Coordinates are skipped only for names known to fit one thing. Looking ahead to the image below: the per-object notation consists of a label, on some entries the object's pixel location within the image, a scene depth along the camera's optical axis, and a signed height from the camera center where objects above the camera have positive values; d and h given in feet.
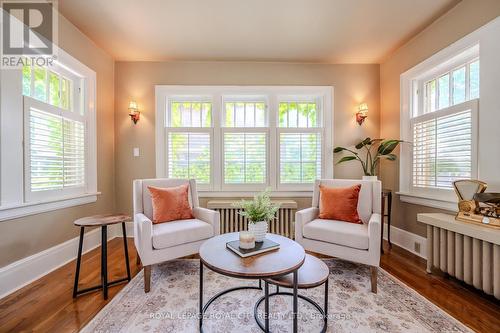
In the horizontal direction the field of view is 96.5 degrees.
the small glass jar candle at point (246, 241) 5.00 -1.71
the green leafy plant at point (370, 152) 9.00 +0.60
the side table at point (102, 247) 5.73 -2.14
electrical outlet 8.56 -3.15
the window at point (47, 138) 6.11 +0.86
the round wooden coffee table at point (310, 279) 4.41 -2.34
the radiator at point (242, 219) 9.87 -2.41
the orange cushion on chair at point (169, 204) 7.48 -1.36
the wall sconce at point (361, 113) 10.36 +2.46
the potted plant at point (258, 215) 5.40 -1.21
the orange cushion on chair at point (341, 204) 7.57 -1.36
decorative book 4.77 -1.87
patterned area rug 4.78 -3.46
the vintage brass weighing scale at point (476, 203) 5.61 -1.03
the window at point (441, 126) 7.03 +1.41
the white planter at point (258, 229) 5.41 -1.57
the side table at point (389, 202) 8.85 -1.53
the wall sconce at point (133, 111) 10.18 +2.48
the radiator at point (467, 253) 5.26 -2.35
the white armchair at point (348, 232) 6.15 -2.00
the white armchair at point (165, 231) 6.18 -2.00
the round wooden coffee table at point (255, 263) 4.04 -1.93
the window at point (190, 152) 10.81 +0.62
